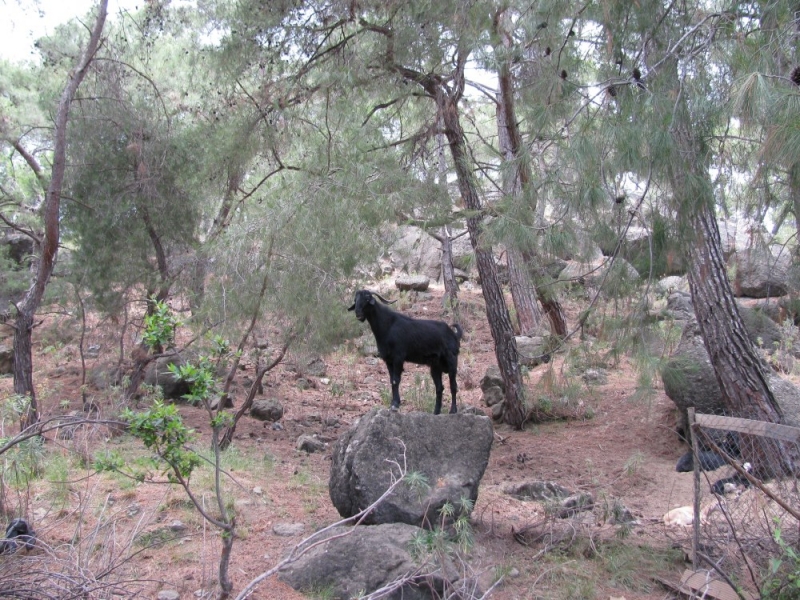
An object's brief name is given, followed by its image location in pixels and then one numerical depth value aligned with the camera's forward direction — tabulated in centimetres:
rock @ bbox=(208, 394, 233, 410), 943
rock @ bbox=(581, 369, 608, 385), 959
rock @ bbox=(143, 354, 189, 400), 942
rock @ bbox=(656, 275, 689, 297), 1319
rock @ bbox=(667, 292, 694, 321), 1072
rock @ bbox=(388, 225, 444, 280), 1717
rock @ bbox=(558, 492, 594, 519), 552
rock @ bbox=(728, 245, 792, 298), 1105
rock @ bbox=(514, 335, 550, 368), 1040
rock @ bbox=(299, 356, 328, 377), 1114
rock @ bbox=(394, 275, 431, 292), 1549
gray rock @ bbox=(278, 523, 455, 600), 430
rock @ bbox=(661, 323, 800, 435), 696
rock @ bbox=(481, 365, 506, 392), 959
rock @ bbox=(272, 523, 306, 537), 525
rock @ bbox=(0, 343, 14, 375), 1234
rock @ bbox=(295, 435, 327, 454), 781
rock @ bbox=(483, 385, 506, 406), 947
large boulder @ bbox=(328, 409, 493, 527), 499
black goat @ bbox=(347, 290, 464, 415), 627
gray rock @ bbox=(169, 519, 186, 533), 507
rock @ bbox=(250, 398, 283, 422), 919
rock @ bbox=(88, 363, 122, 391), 989
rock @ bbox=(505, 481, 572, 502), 630
